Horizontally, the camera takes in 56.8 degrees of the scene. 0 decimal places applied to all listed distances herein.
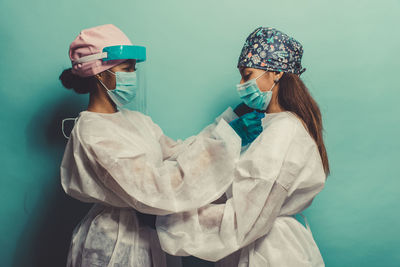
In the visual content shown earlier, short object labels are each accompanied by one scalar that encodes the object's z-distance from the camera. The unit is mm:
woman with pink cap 1238
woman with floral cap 1209
